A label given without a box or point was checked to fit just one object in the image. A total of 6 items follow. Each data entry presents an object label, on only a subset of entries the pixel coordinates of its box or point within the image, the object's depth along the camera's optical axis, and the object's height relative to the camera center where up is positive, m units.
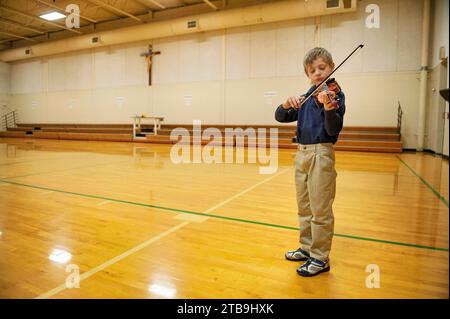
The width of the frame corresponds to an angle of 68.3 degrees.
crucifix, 12.42 +2.67
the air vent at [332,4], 8.99 +3.40
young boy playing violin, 1.54 -0.14
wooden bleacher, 8.41 -0.21
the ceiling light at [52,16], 12.02 +4.11
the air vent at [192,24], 11.03 +3.46
